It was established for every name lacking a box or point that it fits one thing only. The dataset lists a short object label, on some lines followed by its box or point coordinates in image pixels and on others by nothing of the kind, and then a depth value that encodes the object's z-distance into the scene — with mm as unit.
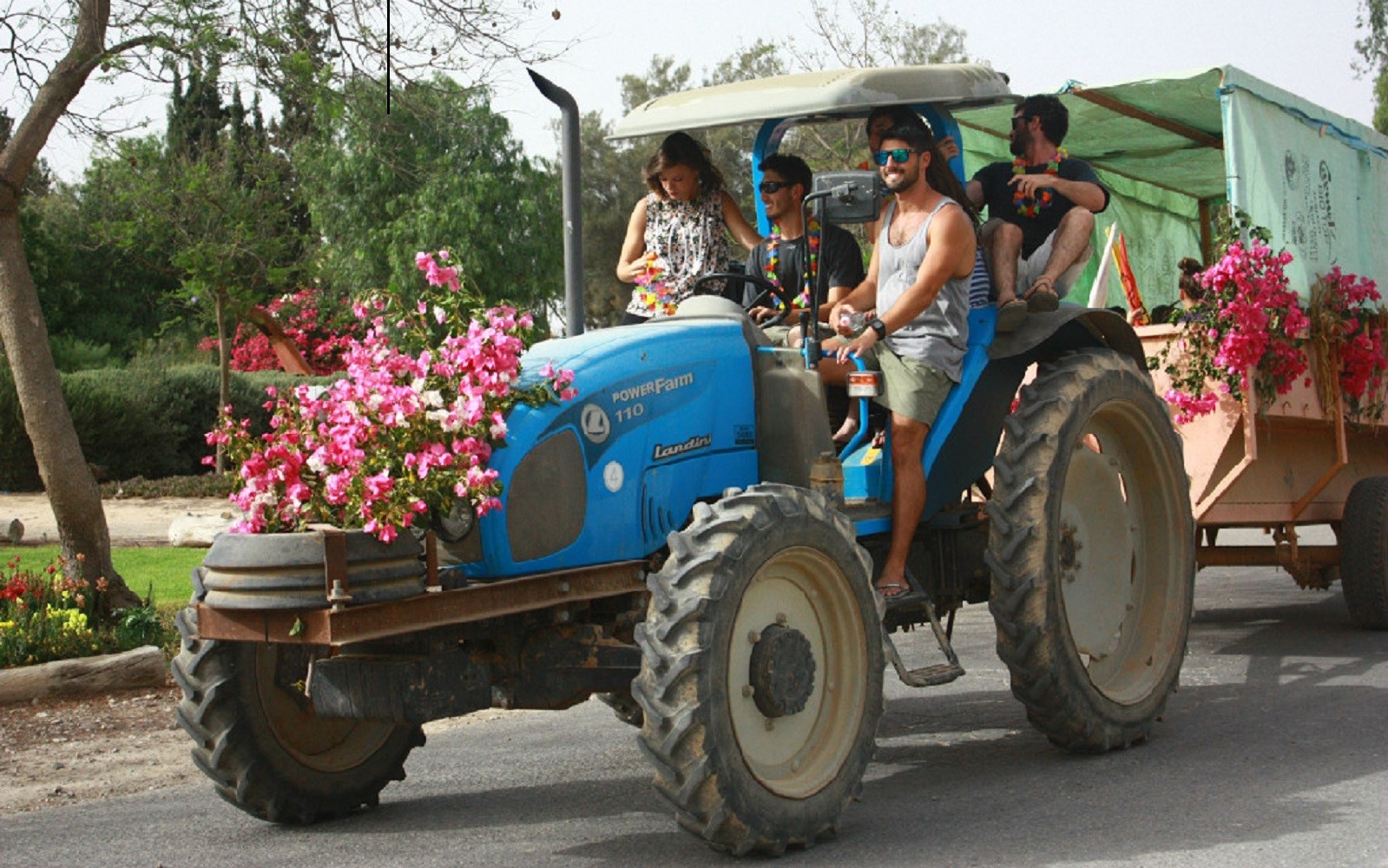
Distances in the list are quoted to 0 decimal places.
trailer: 19297
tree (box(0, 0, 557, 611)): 22891
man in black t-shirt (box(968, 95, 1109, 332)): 15078
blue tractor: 10312
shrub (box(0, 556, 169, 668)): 19797
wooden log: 19000
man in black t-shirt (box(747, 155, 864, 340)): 14359
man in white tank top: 13250
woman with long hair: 14719
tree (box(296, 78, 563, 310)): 71750
